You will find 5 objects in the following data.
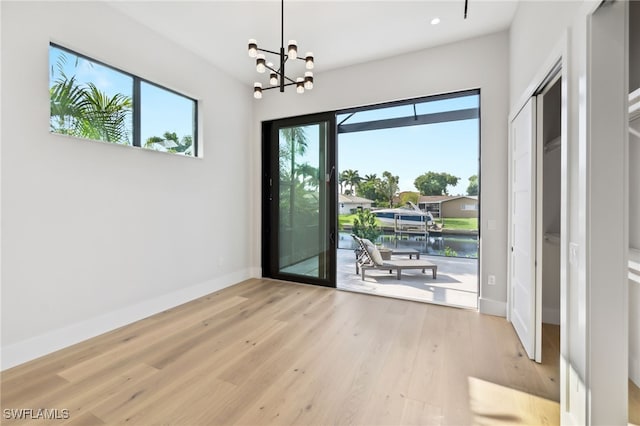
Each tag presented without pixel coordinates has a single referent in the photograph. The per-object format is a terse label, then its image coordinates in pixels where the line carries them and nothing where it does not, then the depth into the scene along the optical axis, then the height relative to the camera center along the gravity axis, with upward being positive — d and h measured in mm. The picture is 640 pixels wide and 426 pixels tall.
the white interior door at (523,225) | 2188 -122
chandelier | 2303 +1301
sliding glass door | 4082 +180
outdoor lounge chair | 4574 -894
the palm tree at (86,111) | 2387 +946
